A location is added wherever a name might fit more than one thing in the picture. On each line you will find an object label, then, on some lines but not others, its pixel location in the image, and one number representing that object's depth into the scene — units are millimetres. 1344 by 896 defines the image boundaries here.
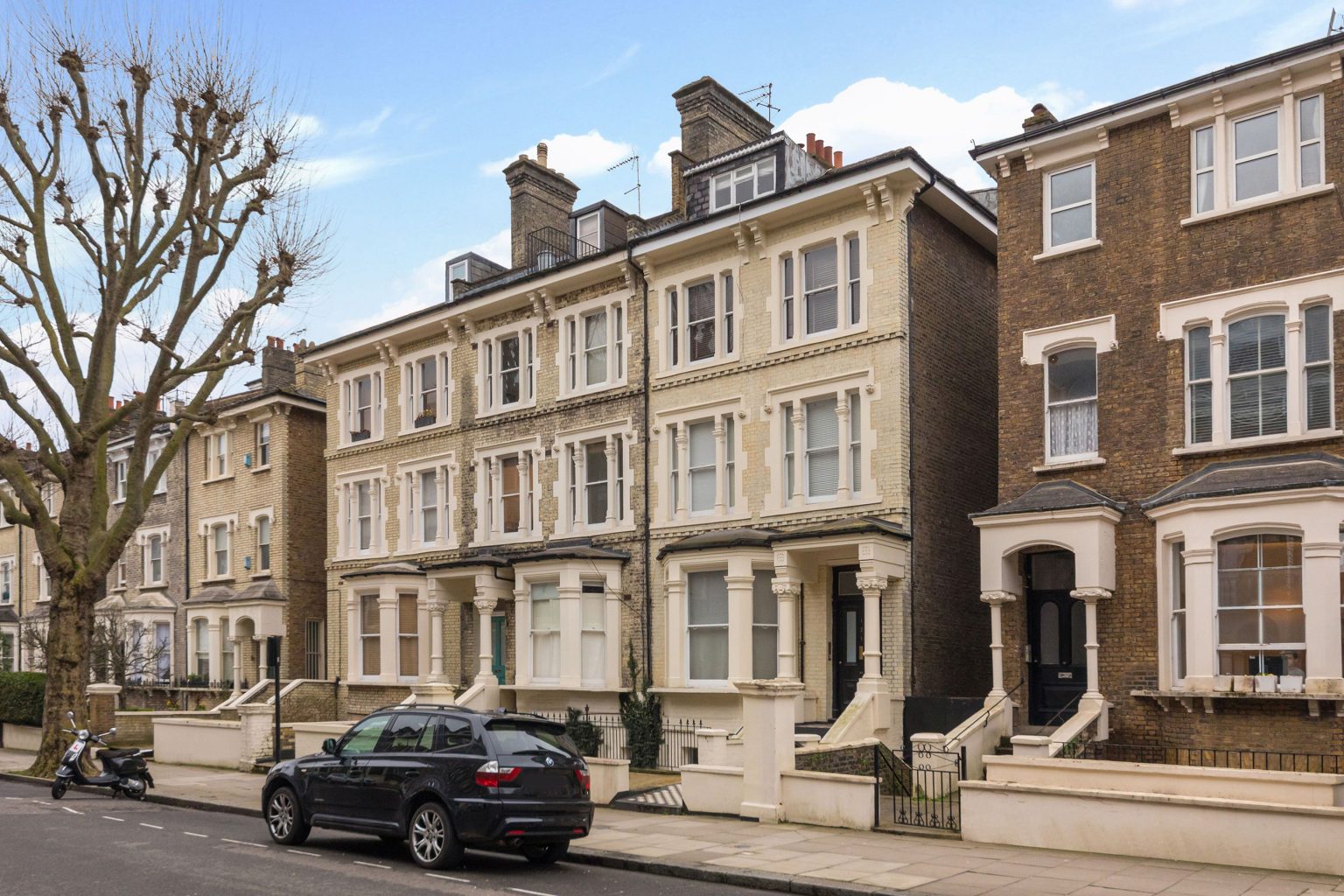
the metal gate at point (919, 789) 15578
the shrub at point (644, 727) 23234
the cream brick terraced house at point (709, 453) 21438
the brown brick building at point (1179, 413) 16609
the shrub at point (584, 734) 23984
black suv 12766
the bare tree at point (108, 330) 22656
